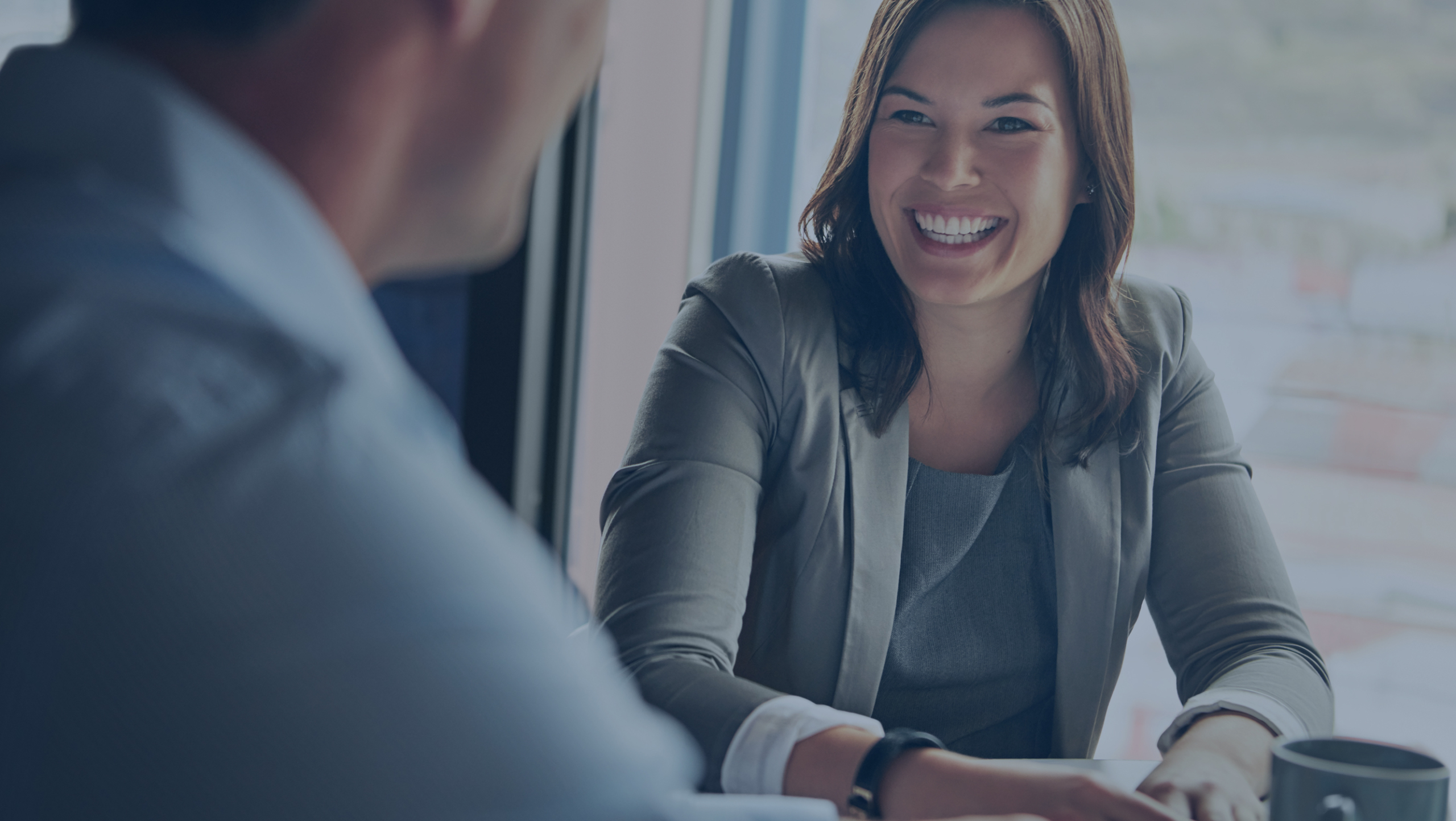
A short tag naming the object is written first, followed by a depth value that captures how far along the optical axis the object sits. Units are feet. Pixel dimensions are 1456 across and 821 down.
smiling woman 4.08
